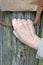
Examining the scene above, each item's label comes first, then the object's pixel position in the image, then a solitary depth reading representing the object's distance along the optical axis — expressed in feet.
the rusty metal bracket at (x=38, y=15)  4.05
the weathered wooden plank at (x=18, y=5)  4.10
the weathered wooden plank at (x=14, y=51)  4.36
